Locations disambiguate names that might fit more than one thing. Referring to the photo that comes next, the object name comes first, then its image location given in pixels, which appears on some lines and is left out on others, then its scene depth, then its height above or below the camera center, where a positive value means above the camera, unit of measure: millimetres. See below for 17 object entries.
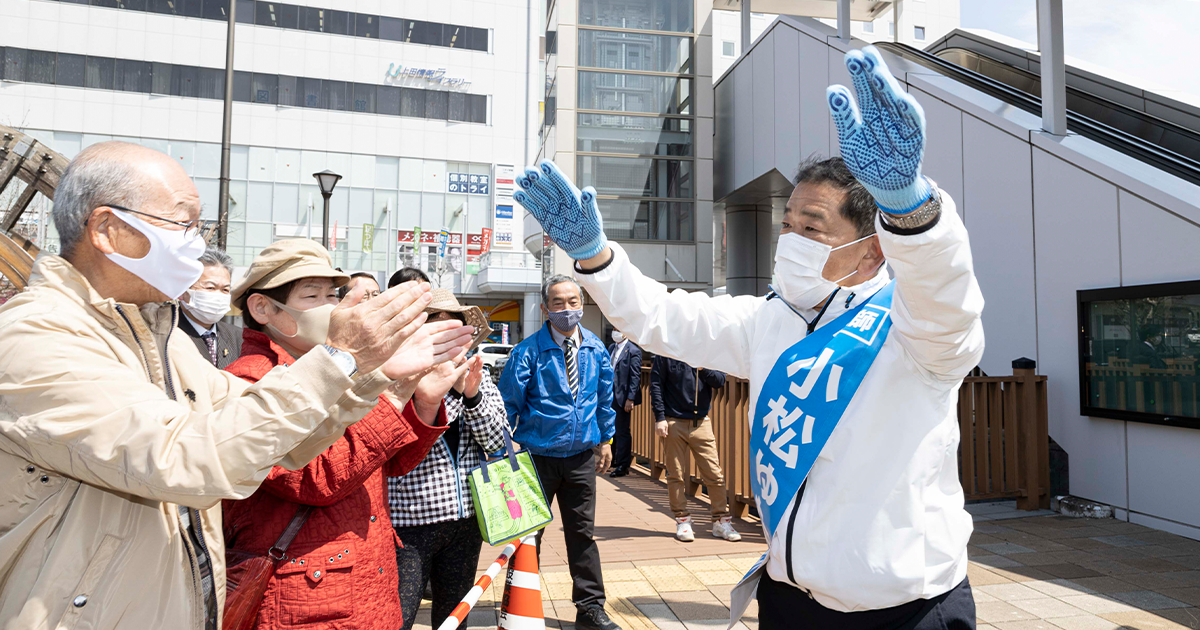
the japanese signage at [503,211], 34656 +6663
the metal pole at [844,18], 11867 +5588
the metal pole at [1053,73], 7836 +3142
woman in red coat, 2010 -479
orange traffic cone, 3197 -1149
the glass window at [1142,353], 6125 +10
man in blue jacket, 4414 -440
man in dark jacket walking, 6508 -686
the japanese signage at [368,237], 33250 +5065
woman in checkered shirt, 3152 -708
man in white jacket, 1472 -12
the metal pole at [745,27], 14862 +6975
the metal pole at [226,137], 10945 +3221
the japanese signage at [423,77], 34125 +13130
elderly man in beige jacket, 1296 -130
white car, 21109 -183
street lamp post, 13914 +3232
